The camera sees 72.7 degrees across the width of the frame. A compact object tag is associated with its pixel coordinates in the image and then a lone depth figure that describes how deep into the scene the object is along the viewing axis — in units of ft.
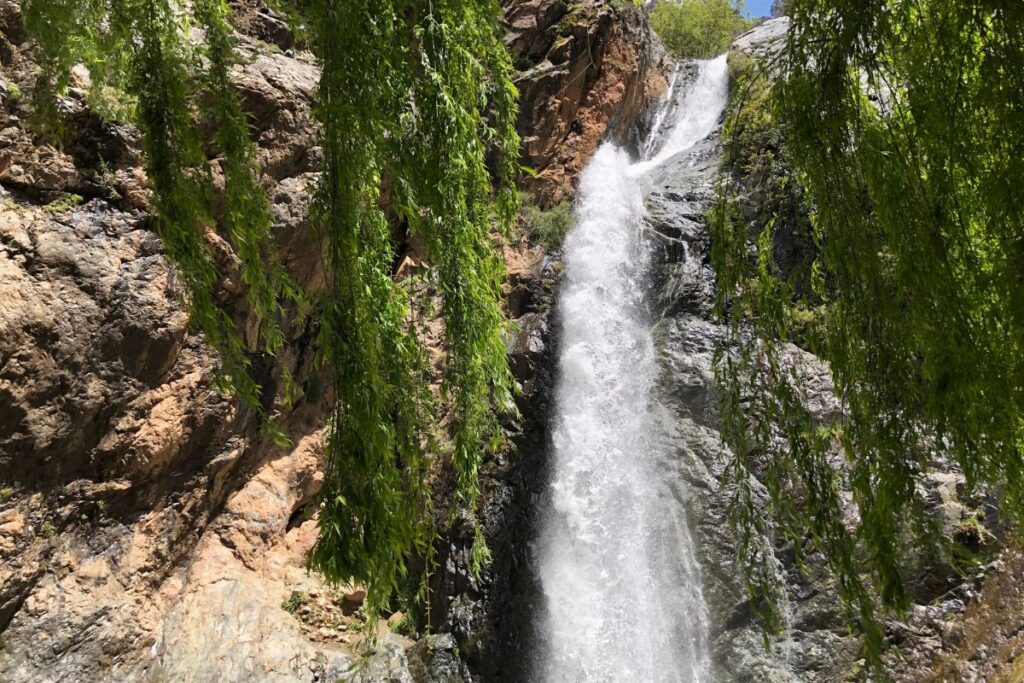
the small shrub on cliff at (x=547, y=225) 37.52
